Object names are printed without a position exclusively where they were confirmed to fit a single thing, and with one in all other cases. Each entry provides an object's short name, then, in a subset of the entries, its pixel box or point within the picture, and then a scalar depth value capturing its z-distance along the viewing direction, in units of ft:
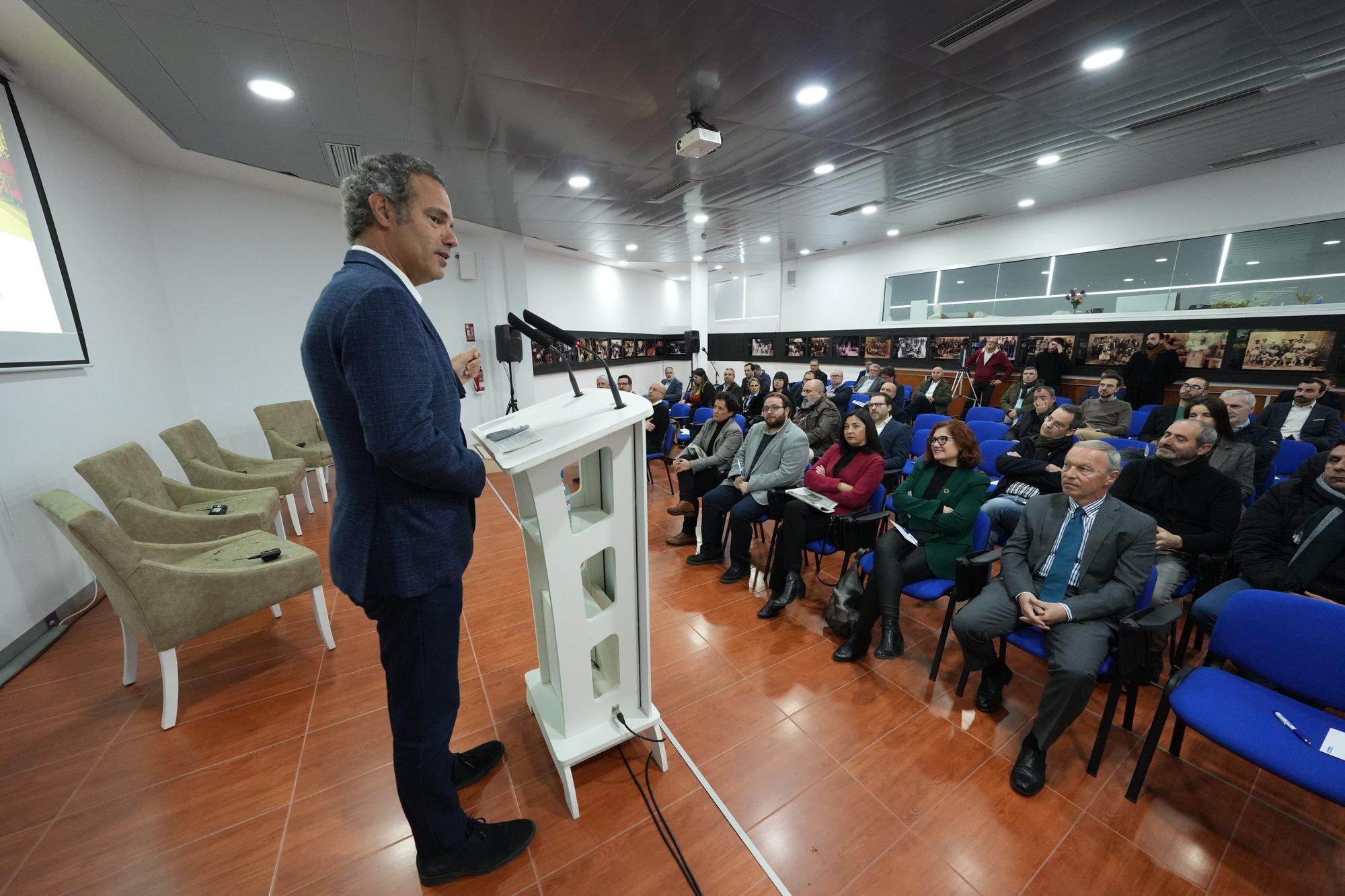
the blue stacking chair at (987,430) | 14.80
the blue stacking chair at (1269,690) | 4.60
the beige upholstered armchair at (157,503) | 8.83
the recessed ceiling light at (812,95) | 10.71
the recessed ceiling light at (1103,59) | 9.62
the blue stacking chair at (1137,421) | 16.65
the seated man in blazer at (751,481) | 10.69
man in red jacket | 24.29
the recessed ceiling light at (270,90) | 9.86
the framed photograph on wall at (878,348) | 30.35
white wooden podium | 4.44
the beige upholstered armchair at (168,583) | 6.30
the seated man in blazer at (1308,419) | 13.56
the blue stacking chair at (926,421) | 15.92
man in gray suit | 5.91
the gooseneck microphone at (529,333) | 4.30
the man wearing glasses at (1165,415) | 14.91
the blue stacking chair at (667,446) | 17.54
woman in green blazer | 8.04
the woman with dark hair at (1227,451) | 9.73
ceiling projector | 11.86
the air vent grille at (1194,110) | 11.62
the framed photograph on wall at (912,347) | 28.45
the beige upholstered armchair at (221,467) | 12.26
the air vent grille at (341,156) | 13.14
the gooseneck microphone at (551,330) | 4.25
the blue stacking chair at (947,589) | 7.51
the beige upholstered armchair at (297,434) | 15.67
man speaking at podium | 3.26
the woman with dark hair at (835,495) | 9.62
